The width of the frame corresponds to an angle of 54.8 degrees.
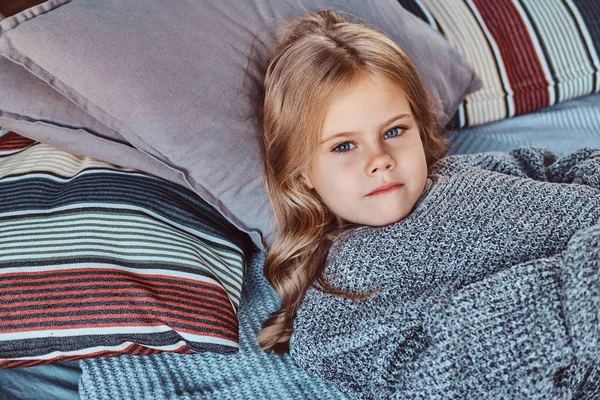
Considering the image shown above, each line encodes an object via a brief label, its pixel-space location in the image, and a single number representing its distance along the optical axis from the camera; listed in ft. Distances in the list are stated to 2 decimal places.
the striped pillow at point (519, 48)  4.10
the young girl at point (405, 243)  2.13
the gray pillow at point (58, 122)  2.82
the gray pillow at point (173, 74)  2.63
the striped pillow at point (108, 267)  2.34
